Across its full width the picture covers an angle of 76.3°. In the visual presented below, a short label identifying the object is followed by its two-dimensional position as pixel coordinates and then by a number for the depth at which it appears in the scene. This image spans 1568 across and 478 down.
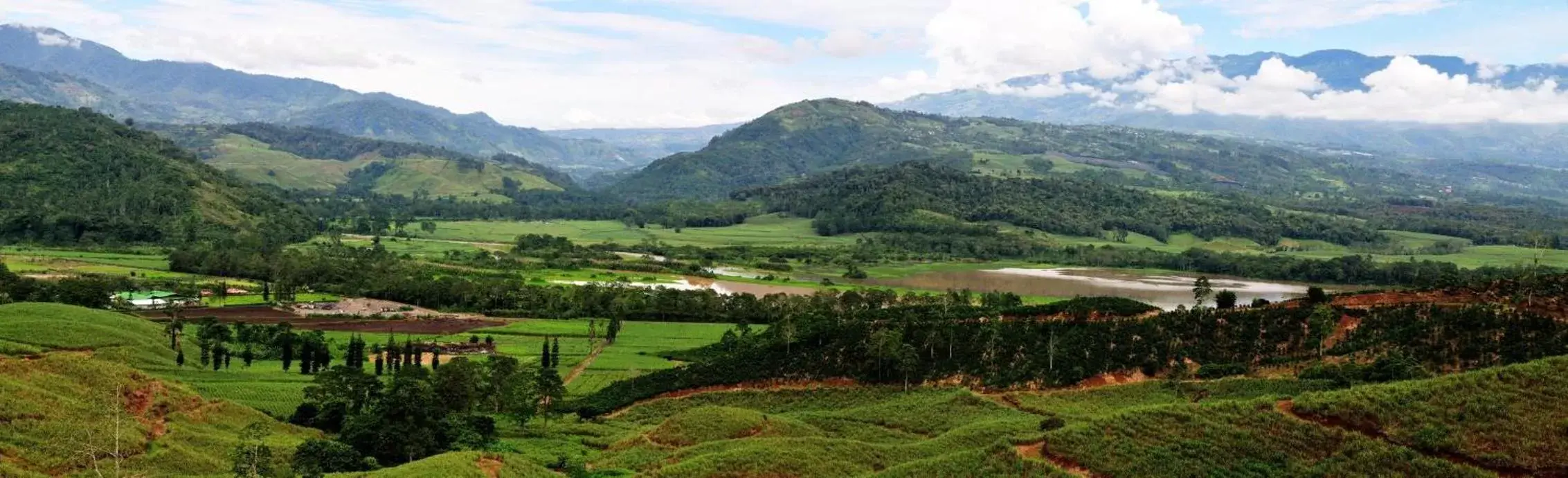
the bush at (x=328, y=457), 53.81
